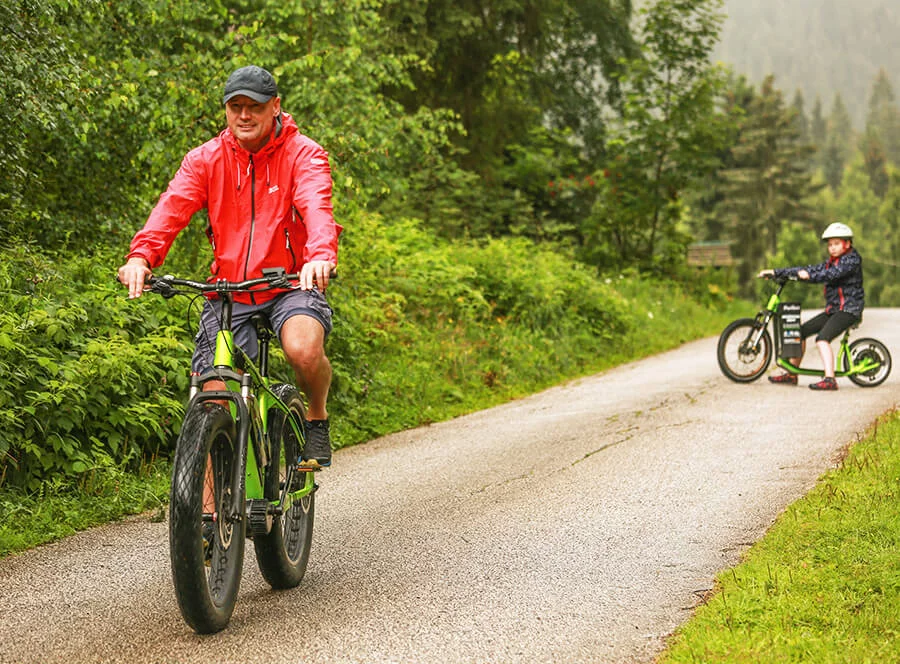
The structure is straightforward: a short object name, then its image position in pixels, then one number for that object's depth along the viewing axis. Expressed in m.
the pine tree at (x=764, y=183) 64.34
